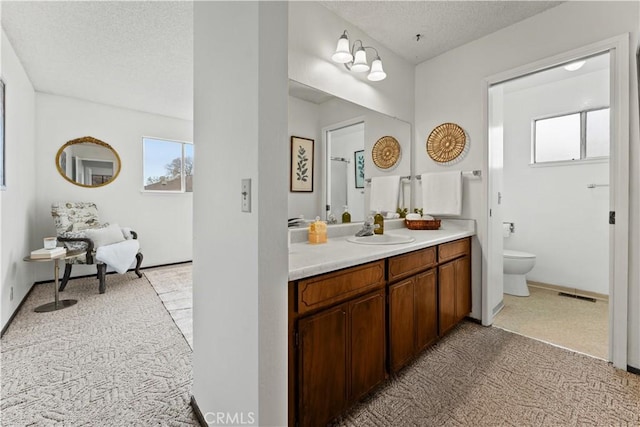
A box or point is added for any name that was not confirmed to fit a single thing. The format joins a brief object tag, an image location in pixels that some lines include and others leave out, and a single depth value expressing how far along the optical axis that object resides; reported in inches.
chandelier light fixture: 81.3
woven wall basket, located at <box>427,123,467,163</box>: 104.7
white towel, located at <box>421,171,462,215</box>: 103.2
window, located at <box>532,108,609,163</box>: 124.6
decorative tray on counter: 104.8
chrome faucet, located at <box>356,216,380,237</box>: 84.6
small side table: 105.8
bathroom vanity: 46.0
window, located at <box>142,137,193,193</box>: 178.7
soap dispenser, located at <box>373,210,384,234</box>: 88.9
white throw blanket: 129.6
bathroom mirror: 80.9
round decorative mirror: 152.7
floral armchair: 129.8
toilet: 125.3
